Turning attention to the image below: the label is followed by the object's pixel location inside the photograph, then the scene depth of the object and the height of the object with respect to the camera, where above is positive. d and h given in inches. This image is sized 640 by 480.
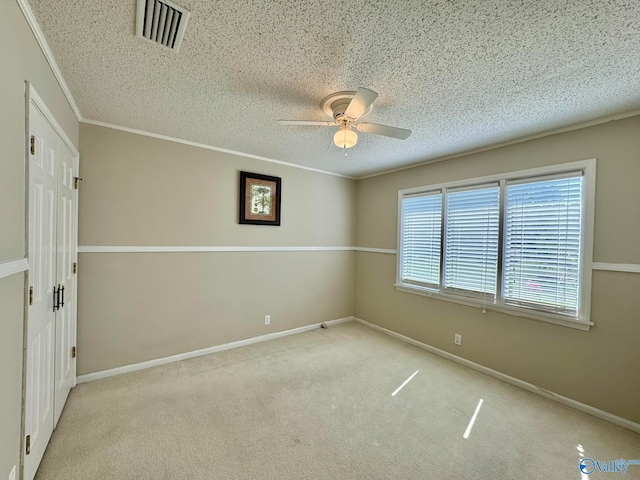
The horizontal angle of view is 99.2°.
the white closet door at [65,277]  78.8 -15.4
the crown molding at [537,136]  86.7 +40.1
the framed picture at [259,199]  138.3 +18.4
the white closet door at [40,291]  58.0 -15.3
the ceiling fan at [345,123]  76.1 +32.1
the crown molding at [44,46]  50.6 +40.2
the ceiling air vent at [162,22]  49.8 +40.9
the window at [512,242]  95.4 -0.9
